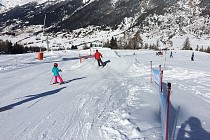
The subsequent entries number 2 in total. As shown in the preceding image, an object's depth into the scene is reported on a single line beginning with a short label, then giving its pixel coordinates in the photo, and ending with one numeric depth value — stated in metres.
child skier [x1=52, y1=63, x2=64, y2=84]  9.43
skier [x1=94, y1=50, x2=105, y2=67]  14.12
